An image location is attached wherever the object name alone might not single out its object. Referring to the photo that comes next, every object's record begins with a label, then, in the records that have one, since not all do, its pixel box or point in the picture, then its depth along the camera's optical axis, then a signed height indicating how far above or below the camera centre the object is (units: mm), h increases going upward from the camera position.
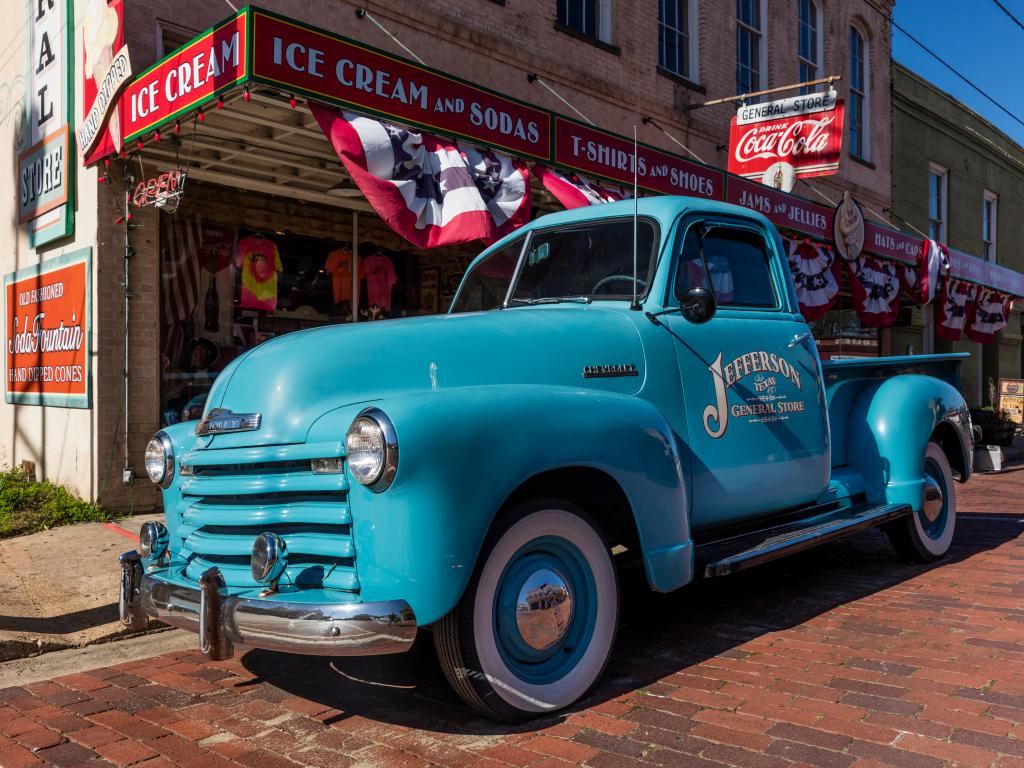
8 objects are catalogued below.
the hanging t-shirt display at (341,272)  9859 +1277
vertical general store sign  7949 +2463
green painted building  19375 +4649
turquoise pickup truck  2891 -300
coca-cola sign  11820 +3347
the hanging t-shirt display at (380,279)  10234 +1239
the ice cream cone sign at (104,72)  6445 +2338
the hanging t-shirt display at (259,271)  9039 +1197
